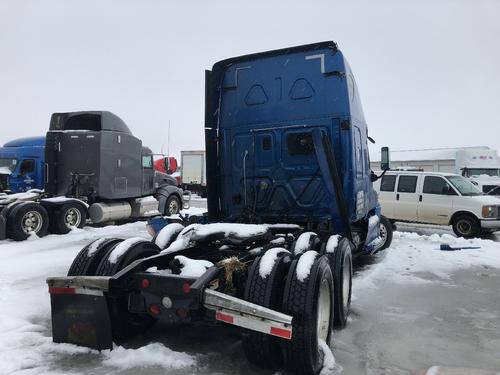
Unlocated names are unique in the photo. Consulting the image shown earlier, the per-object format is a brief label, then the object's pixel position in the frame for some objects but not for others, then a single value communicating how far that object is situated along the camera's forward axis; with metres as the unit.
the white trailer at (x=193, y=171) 30.86
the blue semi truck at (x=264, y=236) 3.37
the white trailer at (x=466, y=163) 21.41
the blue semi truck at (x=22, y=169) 15.98
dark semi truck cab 11.77
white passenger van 11.55
